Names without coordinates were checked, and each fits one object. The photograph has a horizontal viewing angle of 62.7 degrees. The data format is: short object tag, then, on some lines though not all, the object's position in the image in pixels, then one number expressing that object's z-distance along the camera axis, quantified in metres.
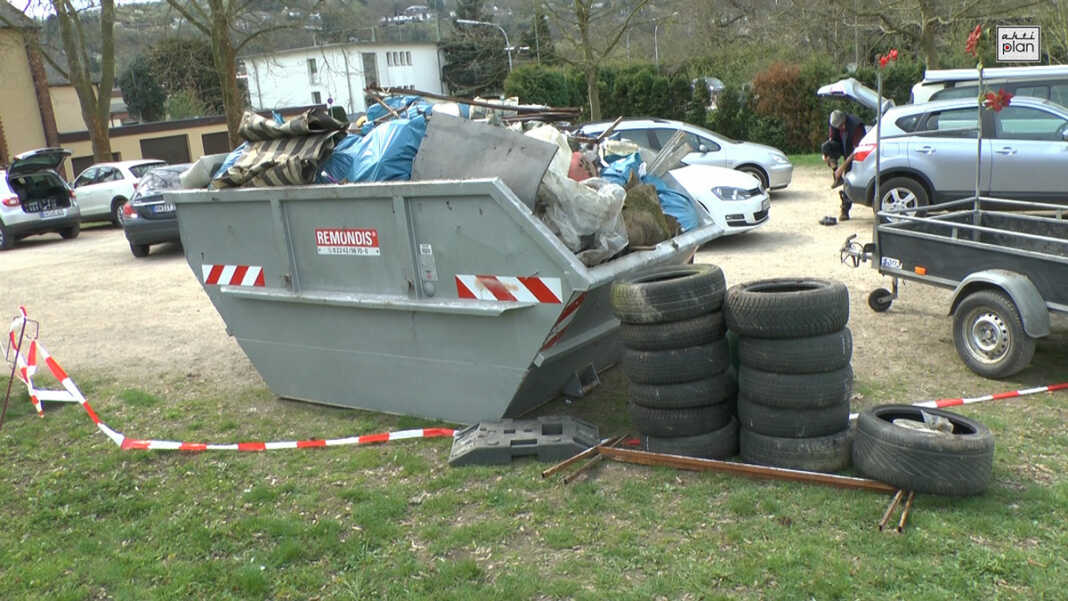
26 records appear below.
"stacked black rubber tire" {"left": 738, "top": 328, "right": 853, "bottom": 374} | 4.61
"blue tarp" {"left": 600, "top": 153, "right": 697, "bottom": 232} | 6.14
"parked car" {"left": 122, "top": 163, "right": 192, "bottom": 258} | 15.09
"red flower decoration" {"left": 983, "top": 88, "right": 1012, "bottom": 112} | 7.61
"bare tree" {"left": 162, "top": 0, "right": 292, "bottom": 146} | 23.53
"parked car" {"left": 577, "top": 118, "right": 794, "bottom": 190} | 15.21
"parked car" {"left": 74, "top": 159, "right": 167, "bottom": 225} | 20.56
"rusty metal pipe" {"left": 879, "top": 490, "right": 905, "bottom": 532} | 4.11
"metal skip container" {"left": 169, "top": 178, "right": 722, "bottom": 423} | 5.11
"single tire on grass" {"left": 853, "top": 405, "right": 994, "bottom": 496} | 4.27
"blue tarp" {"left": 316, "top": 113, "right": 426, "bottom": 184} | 5.65
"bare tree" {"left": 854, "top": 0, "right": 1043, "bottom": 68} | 20.56
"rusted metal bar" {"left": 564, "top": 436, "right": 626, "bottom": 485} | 4.93
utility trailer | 6.00
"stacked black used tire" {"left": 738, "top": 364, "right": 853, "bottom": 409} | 4.64
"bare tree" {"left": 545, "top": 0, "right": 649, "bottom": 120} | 22.66
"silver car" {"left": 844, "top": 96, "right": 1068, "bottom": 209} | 11.16
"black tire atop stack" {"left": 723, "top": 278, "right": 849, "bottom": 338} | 4.59
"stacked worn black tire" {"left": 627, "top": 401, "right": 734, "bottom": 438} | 4.96
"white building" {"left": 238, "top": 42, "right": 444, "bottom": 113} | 69.56
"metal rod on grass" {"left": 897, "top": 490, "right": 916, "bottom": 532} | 4.09
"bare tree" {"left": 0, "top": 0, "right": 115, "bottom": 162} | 26.30
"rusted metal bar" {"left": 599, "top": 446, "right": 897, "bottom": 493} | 4.51
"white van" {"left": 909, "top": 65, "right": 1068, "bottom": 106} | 12.66
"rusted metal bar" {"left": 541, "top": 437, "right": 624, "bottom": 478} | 5.00
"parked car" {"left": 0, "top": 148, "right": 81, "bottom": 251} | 18.62
